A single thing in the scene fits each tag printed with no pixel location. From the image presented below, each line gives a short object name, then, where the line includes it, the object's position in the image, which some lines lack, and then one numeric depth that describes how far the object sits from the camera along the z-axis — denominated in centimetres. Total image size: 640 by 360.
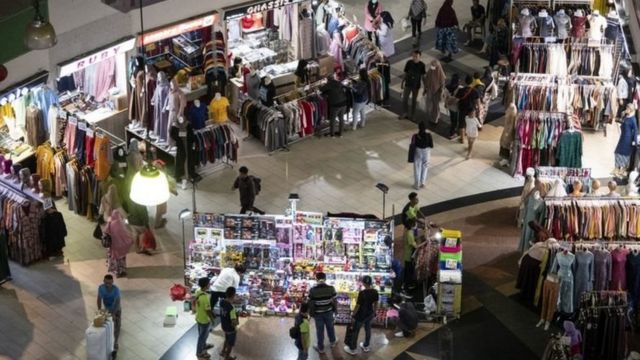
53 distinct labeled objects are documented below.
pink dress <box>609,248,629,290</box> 2053
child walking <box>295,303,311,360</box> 1918
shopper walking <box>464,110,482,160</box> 2570
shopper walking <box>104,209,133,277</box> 2141
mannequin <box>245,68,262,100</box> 2720
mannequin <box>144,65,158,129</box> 2578
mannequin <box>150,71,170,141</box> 2562
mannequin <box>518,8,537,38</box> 2894
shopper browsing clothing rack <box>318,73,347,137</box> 2633
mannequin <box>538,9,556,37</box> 2897
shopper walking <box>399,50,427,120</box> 2722
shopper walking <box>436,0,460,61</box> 3036
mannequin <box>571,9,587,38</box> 2895
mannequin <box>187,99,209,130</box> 2516
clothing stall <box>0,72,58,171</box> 2417
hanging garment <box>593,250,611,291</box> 2050
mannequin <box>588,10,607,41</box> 2882
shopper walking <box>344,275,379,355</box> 1958
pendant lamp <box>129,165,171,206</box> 1823
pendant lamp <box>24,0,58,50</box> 1894
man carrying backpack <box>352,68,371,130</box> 2669
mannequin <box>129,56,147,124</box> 2562
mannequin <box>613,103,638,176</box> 2492
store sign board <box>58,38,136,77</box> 2391
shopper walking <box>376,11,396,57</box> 2992
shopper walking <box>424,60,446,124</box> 2711
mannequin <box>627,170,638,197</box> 2344
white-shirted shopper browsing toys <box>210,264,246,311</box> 2016
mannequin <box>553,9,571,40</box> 2892
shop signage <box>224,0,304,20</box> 2706
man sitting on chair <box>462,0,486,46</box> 3128
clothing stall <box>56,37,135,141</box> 2566
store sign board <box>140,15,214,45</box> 2559
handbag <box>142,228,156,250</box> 2250
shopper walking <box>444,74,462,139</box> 2656
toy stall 2084
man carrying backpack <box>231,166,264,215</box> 2289
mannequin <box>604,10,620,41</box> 2875
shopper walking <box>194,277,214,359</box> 1936
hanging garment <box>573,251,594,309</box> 2039
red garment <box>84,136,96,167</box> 2369
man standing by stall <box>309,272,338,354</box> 1955
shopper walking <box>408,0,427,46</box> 3089
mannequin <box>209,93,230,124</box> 2545
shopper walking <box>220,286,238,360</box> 1923
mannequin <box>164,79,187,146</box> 2544
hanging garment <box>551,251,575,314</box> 2027
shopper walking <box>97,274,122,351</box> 1953
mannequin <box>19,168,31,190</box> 2247
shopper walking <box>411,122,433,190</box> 2422
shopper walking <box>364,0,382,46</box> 3012
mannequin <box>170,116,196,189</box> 2455
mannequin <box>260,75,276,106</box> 2638
